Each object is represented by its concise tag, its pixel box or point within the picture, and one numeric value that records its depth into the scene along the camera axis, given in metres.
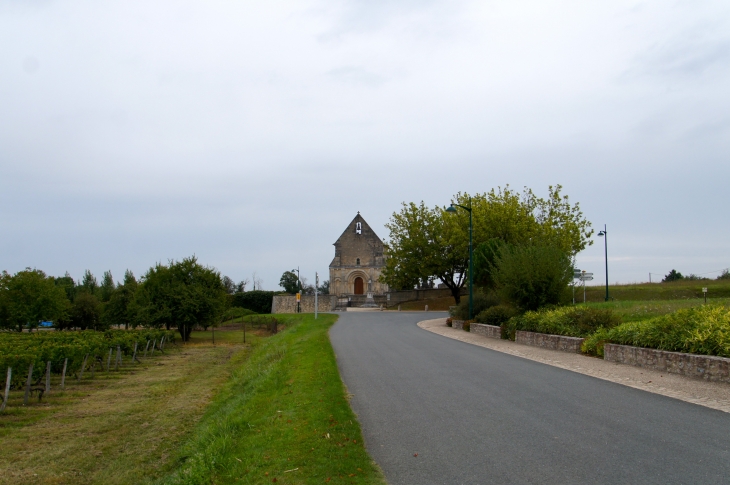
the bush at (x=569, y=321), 17.84
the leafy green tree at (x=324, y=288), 84.94
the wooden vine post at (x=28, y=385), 16.23
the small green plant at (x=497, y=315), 24.69
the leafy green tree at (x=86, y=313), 57.98
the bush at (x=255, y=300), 72.69
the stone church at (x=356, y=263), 74.06
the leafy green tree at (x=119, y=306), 55.38
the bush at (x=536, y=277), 23.23
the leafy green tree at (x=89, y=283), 77.24
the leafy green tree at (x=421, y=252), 55.56
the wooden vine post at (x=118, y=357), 25.58
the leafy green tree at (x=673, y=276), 63.85
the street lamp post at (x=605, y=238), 42.66
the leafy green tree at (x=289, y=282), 105.06
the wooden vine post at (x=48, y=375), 17.61
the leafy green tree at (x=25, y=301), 46.41
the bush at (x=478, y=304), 30.22
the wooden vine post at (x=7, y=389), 14.77
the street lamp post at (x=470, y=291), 28.87
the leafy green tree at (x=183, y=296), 40.75
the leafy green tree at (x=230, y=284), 100.91
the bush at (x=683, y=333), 11.88
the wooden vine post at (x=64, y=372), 19.17
